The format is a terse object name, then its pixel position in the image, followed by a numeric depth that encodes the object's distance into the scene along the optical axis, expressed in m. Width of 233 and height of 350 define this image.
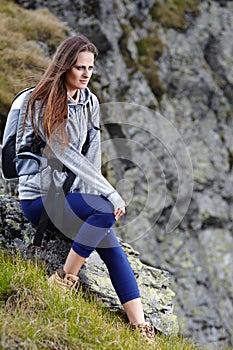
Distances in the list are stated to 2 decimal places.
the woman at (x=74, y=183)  5.55
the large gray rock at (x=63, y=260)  6.16
